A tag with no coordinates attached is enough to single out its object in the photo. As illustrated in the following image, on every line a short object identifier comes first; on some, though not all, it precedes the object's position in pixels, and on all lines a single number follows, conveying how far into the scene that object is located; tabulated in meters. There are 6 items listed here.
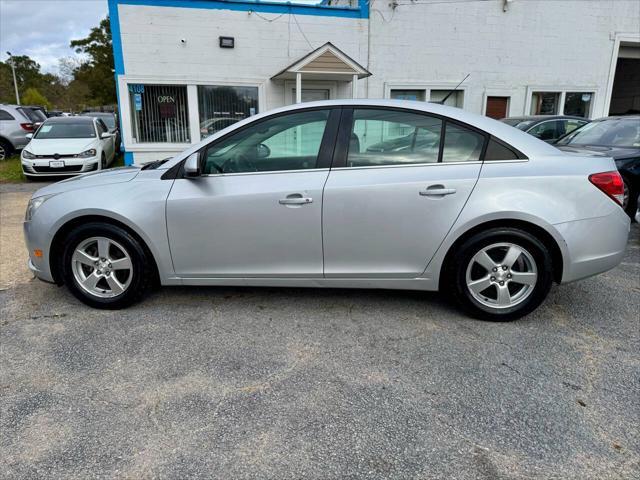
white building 10.57
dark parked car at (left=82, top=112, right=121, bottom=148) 15.17
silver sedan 3.31
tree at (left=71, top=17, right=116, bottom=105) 32.97
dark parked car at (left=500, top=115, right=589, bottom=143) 9.57
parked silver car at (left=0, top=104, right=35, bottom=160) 13.75
